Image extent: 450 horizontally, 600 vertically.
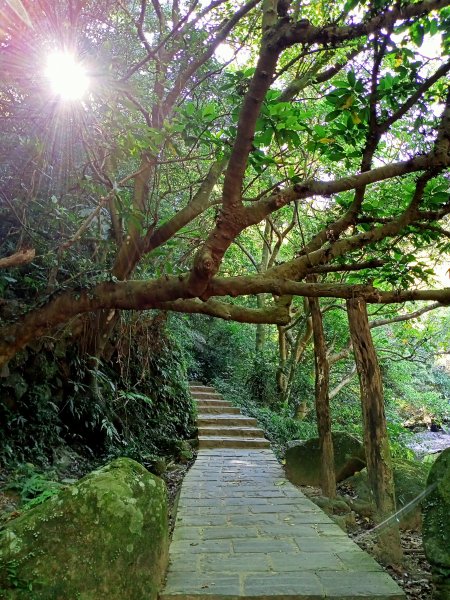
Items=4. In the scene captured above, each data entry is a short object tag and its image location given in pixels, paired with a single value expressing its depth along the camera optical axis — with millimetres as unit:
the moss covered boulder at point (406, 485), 4902
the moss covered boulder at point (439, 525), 2684
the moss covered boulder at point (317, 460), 6414
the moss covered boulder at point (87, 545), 2133
